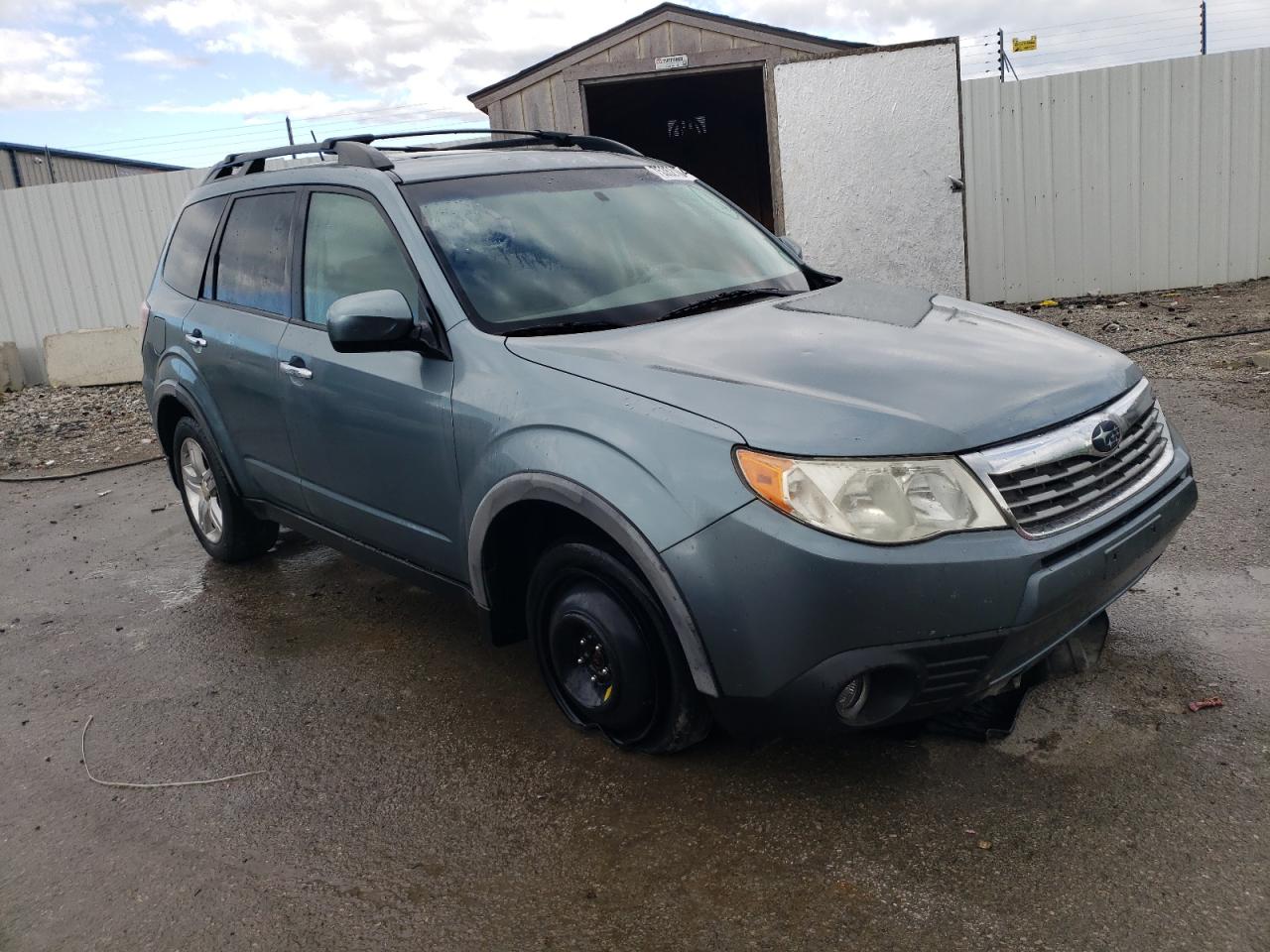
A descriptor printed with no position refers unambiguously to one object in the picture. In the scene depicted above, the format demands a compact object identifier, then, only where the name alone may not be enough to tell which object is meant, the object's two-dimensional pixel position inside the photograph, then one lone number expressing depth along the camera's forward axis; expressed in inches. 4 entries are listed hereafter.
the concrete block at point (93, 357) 463.8
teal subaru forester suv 98.5
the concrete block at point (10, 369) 478.9
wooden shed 432.1
